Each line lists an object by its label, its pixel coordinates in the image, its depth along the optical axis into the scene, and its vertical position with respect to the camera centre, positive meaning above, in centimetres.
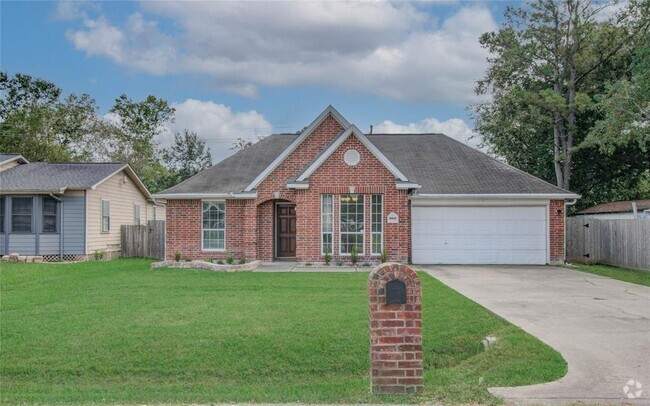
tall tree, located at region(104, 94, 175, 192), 4047 +644
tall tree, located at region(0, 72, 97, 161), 3797 +807
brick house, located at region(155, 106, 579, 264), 1780 +25
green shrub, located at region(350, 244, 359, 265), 1766 -131
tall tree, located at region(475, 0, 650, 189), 2583 +786
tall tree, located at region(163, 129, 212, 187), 3791 +472
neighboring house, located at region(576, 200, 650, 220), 2067 +25
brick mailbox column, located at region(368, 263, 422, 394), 509 -108
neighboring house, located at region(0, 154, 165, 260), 2050 +18
